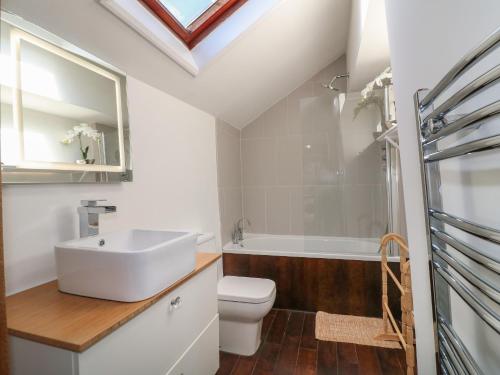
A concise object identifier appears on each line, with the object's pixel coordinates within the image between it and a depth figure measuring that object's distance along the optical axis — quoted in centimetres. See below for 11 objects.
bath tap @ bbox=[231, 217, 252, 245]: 306
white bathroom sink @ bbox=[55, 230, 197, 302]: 92
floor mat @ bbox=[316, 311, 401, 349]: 202
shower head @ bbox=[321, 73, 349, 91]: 295
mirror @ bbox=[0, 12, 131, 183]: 97
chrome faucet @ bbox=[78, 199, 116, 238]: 117
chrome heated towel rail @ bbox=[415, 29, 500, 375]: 50
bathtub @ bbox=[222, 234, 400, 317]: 234
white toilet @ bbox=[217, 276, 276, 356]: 189
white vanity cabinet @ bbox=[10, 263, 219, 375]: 73
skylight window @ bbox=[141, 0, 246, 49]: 176
